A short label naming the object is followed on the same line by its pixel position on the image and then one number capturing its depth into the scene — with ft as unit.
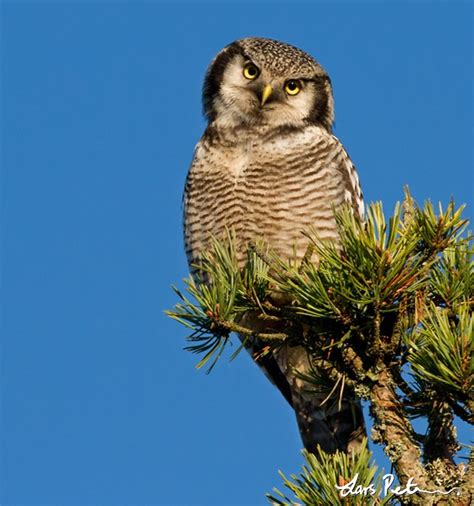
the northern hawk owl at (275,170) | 28.99
